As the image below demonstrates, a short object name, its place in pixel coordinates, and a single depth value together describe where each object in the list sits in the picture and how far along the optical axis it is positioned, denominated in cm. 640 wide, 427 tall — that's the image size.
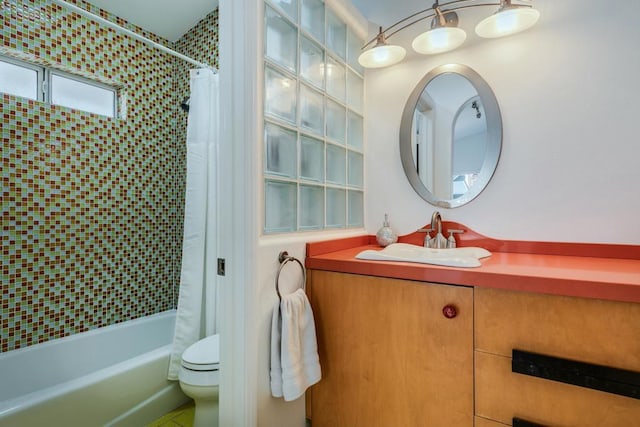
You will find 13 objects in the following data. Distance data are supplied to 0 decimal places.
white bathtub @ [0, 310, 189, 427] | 125
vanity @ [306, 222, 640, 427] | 79
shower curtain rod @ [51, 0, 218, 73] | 148
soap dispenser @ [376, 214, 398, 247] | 163
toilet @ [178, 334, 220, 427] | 135
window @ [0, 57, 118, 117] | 182
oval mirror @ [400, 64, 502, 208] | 147
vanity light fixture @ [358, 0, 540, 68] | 122
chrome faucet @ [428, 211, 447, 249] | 151
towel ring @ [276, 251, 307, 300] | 111
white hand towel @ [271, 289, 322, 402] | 106
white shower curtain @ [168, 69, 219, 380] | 184
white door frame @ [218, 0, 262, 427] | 101
